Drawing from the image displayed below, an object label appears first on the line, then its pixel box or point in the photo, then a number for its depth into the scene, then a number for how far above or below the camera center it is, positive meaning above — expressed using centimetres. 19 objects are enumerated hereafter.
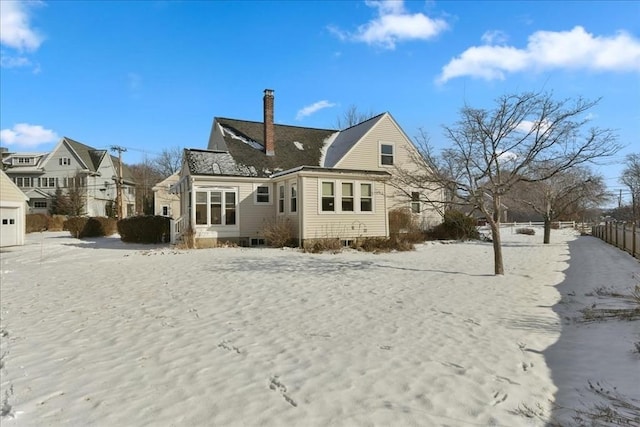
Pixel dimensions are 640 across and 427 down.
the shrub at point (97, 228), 3034 -18
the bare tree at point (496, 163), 1109 +161
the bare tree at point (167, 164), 6191 +937
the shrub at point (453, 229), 2547 -55
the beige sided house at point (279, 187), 1919 +177
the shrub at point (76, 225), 3004 +5
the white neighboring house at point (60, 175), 5129 +660
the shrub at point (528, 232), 3461 -111
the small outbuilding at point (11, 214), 2339 +75
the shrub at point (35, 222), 3662 +34
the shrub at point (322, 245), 1739 -103
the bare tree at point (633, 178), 4638 +510
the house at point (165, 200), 3694 +243
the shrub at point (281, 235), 1903 -57
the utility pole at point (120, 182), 4081 +426
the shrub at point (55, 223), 3944 +29
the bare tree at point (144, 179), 5928 +768
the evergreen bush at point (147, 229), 2270 -24
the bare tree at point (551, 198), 2475 +132
